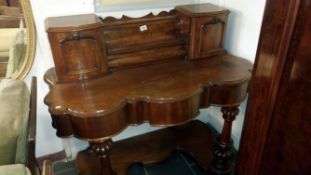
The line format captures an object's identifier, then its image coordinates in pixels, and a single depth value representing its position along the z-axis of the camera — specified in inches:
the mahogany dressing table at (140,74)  46.1
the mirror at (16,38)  52.9
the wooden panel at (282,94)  19.2
